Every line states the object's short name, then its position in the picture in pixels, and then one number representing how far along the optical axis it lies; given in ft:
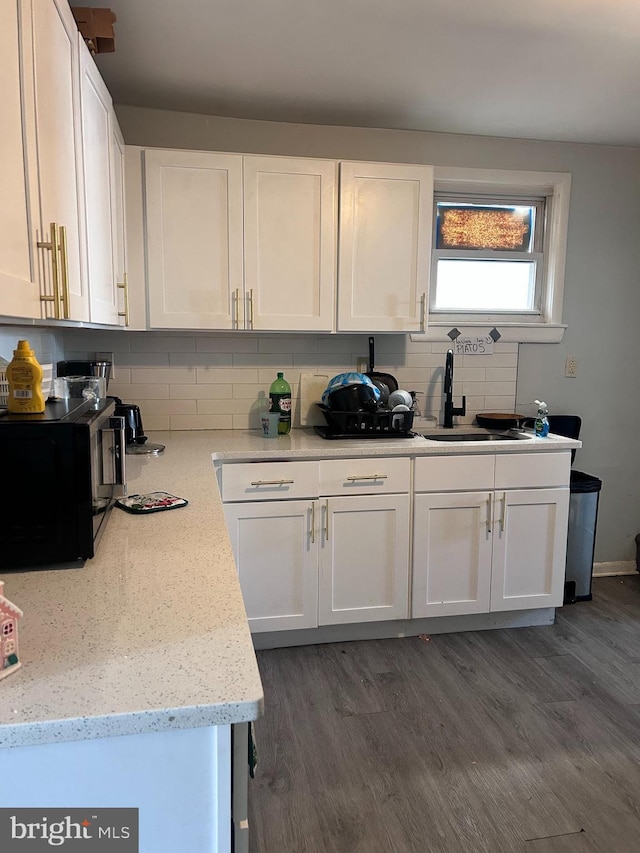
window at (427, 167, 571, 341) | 10.72
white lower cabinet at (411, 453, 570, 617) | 9.04
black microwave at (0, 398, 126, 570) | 4.04
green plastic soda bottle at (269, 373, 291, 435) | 9.54
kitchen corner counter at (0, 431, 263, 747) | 2.67
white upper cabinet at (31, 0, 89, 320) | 4.14
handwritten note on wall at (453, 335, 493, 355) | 10.75
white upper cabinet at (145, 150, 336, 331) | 8.54
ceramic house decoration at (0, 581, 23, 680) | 2.89
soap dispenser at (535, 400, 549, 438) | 9.70
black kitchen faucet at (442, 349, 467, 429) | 10.45
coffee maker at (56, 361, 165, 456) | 8.21
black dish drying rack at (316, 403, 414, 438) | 9.14
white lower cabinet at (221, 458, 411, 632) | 8.44
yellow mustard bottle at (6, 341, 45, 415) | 4.42
